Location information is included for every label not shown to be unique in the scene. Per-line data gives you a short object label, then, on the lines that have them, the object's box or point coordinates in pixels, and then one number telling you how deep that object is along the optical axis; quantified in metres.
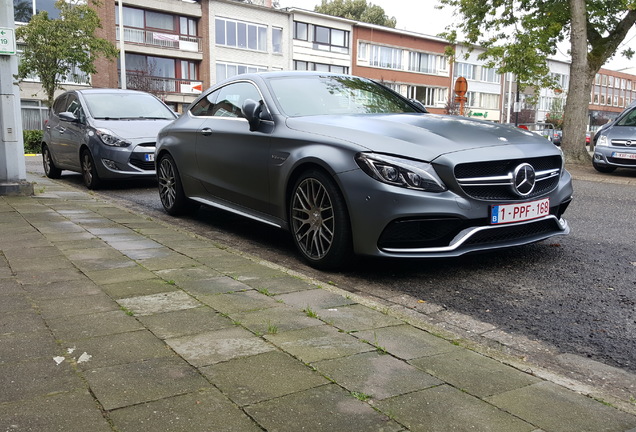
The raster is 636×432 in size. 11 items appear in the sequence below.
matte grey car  4.12
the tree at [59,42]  26.31
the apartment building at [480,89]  65.60
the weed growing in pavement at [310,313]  3.32
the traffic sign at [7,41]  7.66
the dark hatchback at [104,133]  9.60
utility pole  7.73
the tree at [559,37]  16.70
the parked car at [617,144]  12.79
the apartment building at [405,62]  54.91
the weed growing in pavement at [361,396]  2.32
